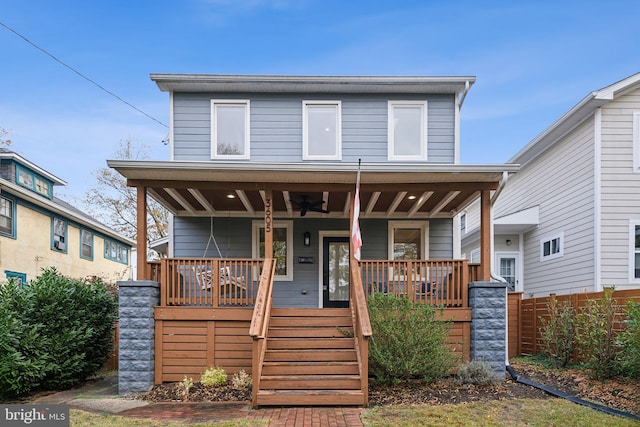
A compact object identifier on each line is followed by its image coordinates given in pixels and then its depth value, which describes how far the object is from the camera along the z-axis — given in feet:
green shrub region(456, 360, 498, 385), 21.21
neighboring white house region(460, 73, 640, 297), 31.91
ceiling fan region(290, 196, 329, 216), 29.07
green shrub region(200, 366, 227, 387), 21.85
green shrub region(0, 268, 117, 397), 21.08
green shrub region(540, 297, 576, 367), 24.31
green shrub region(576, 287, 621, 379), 20.61
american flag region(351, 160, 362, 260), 21.98
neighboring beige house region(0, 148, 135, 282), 40.70
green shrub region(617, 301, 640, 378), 18.40
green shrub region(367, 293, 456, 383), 20.20
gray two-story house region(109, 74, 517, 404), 26.66
